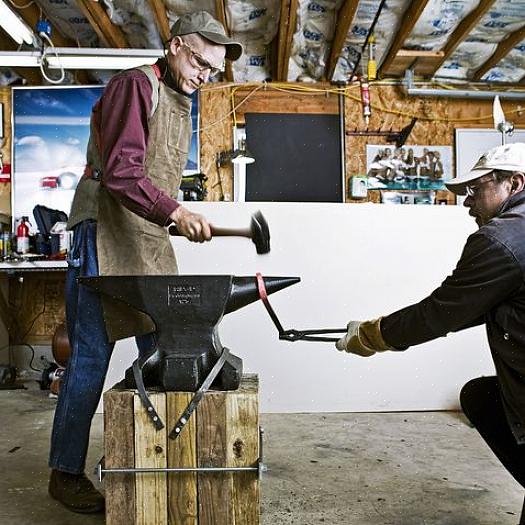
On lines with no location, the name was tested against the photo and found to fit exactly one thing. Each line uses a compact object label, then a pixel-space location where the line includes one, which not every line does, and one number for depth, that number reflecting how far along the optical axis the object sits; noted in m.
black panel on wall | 4.66
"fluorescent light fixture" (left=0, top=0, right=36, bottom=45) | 3.19
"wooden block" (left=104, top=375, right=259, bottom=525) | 1.25
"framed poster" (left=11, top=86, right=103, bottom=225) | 4.47
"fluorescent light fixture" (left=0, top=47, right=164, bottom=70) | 3.60
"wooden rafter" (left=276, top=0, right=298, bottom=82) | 3.65
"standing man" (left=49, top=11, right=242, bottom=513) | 1.60
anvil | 1.31
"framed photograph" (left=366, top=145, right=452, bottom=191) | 4.80
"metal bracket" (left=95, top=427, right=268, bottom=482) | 1.24
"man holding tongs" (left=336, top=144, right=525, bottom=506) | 1.38
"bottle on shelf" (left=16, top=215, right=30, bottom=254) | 4.17
